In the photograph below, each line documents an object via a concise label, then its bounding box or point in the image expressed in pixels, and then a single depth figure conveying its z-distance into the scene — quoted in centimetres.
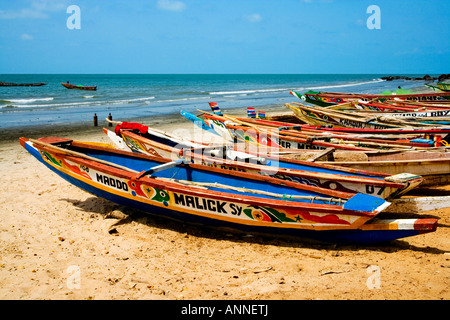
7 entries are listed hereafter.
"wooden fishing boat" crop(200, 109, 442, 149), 821
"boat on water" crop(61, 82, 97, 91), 5232
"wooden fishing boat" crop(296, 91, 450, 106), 1942
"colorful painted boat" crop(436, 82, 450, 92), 2776
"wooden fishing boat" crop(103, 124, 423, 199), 521
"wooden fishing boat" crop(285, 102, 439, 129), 1157
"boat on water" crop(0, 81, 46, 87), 6256
